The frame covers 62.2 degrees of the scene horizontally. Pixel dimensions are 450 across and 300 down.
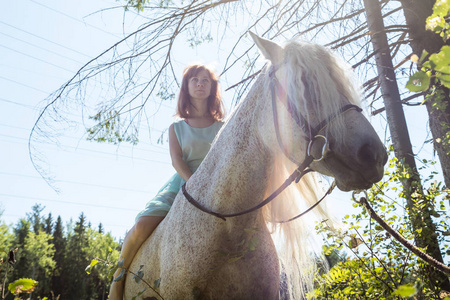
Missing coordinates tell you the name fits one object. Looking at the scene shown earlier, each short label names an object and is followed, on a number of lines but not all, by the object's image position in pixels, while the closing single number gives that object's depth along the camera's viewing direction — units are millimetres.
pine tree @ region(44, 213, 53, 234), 67000
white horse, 1715
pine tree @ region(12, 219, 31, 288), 46094
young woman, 2742
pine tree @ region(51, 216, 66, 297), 55297
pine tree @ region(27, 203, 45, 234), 64062
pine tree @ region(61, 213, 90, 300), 54125
